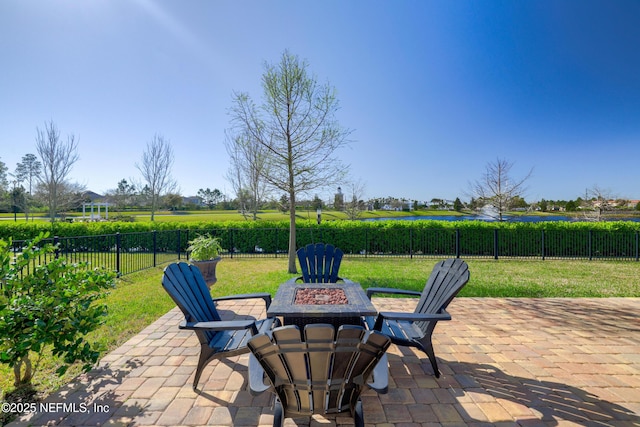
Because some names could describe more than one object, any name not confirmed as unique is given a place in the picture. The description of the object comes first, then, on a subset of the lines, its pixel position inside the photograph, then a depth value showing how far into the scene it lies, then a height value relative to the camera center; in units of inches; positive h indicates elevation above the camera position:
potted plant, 210.2 -35.6
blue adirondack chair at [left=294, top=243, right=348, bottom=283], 182.5 -35.8
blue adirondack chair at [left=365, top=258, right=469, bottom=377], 97.1 -37.2
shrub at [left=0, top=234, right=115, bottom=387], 78.4 -29.8
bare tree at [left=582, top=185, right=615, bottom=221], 706.5 +21.8
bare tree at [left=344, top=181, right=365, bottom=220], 912.9 +29.6
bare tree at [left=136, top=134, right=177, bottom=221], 910.4 +161.8
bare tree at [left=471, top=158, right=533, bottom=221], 678.5 +60.6
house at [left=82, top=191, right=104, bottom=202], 2309.8 +126.4
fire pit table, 93.7 -36.0
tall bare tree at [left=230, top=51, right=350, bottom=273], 310.0 +97.0
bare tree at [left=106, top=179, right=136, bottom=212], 1737.9 +106.0
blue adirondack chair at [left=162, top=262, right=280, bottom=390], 88.0 -36.8
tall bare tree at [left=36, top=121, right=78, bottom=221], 707.4 +142.5
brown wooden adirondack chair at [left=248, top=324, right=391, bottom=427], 49.0 -30.2
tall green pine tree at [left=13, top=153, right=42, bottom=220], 1063.9 +169.4
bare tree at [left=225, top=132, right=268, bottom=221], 658.2 +81.9
